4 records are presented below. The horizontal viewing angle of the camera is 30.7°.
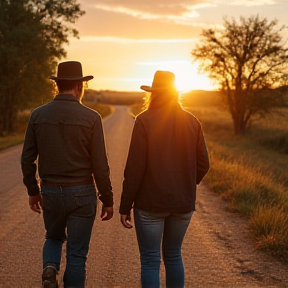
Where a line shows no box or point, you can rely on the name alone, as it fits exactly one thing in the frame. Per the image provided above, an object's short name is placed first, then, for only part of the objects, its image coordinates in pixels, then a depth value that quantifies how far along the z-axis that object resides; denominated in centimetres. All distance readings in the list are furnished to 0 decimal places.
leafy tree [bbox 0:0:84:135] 2577
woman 380
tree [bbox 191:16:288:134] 3034
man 382
